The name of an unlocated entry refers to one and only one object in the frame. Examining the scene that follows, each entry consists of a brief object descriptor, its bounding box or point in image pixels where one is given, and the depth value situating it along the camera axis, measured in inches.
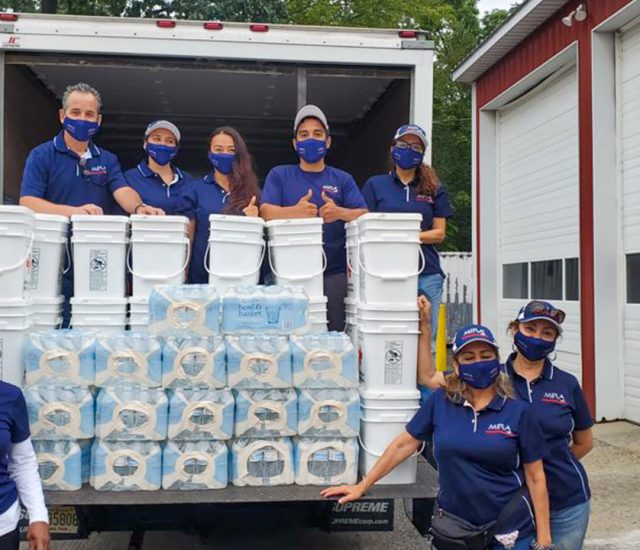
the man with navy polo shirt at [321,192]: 167.6
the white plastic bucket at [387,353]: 142.2
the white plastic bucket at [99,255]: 146.3
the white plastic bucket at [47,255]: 143.9
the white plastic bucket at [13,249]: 132.6
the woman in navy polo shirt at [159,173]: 175.6
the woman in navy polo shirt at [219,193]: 166.9
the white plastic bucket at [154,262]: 148.9
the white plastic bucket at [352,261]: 150.9
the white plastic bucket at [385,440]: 140.4
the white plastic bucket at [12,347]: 132.3
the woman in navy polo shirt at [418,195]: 171.9
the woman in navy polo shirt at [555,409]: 126.7
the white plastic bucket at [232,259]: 151.0
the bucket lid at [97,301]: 146.9
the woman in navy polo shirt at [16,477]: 103.3
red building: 320.2
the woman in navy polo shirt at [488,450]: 118.5
